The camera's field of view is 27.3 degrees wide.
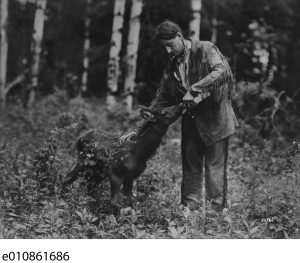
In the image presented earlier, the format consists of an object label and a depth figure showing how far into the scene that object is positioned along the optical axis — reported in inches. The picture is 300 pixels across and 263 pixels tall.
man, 288.4
